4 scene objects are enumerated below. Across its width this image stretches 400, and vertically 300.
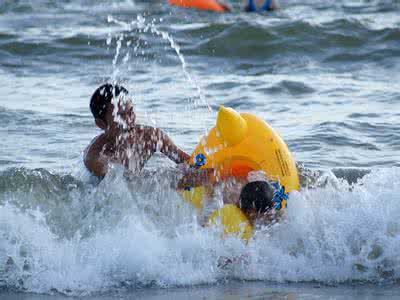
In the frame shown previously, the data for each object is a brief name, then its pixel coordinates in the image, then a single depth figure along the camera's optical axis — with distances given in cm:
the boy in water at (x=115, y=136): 1416
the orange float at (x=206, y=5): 3684
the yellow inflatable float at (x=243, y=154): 1387
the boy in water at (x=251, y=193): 1306
